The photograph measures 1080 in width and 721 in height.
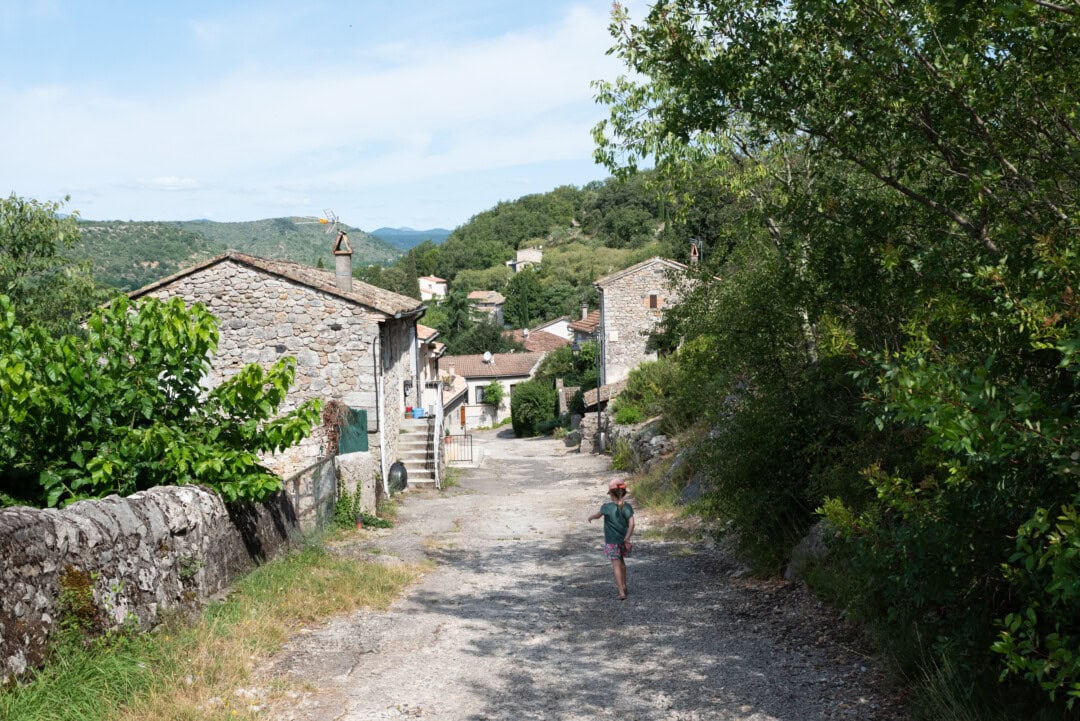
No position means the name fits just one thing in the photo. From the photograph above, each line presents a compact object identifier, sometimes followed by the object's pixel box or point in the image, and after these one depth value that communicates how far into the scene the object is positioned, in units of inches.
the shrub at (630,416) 1229.1
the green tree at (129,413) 335.6
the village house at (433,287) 5182.1
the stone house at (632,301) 1535.4
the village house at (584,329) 2209.0
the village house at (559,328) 3245.6
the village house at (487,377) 2637.8
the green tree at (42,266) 856.3
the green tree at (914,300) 166.9
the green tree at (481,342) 3129.9
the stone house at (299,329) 737.0
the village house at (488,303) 3804.1
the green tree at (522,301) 3996.1
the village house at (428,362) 1326.0
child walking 397.7
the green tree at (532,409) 2140.7
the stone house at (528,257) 5241.6
